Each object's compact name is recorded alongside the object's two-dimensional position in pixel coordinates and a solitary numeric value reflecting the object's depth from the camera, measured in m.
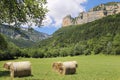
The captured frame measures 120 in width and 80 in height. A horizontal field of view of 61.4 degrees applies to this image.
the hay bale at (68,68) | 11.24
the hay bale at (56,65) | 12.41
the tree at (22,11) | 9.07
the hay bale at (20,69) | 9.82
